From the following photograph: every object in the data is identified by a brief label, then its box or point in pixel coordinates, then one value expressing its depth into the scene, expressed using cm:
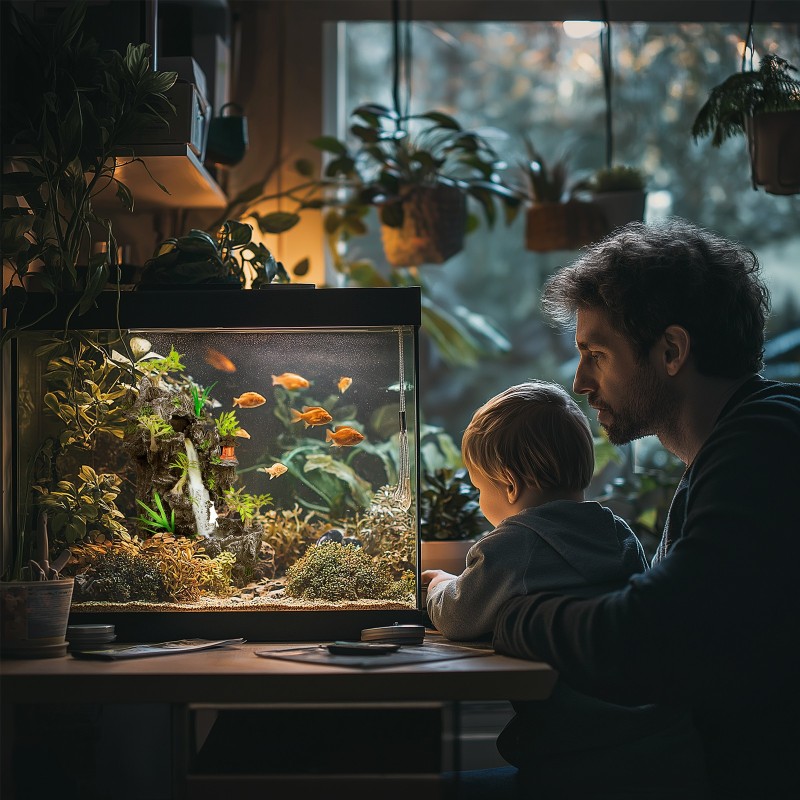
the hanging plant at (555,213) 273
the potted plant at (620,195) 272
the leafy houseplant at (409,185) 265
